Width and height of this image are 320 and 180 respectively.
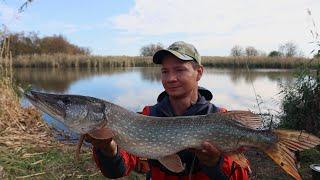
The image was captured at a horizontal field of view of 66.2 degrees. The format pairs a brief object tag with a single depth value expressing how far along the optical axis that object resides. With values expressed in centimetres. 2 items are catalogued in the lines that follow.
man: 146
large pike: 139
